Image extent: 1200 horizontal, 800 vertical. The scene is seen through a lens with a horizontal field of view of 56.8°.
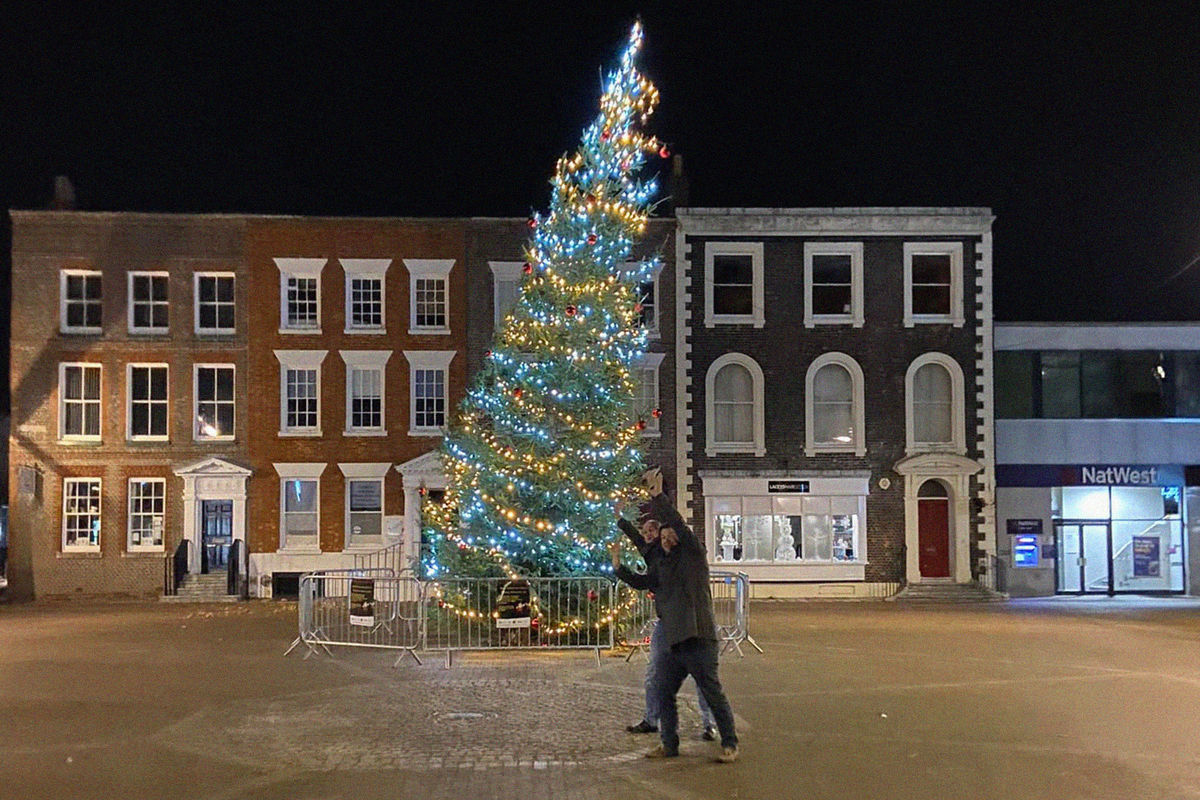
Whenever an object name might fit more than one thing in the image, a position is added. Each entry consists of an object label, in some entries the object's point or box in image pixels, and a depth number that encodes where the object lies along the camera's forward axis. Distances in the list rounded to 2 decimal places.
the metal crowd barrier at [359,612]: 15.64
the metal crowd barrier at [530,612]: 15.20
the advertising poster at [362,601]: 15.60
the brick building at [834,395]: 29.03
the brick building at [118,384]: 28.19
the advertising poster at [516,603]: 15.12
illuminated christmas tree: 16.23
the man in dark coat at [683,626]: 9.23
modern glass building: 29.66
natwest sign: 29.61
